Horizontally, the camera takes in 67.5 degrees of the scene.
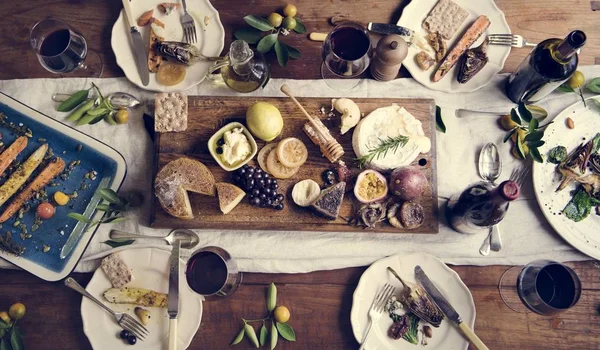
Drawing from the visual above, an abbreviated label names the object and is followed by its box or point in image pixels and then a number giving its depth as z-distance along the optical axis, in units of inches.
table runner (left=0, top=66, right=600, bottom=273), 68.7
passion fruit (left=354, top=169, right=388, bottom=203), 66.3
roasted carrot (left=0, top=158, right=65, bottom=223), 70.5
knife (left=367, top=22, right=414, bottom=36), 70.5
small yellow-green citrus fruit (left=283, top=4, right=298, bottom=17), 72.4
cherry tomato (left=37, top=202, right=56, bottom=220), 70.1
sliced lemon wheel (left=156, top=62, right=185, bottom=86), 71.2
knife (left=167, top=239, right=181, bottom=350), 64.4
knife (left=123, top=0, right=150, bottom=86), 70.1
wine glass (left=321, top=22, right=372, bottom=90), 64.7
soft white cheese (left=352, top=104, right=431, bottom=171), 66.7
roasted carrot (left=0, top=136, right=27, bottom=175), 71.1
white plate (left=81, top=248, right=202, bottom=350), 66.5
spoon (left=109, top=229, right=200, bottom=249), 68.1
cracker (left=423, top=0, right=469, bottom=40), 71.7
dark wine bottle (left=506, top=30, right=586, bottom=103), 59.9
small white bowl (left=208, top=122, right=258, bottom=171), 67.3
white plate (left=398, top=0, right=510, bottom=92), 71.0
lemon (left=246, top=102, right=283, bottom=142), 65.9
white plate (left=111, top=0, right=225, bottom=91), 71.4
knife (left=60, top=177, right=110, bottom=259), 69.6
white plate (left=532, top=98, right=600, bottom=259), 67.2
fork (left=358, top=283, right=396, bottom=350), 65.9
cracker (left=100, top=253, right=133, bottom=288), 67.8
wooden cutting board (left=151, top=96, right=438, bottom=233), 67.8
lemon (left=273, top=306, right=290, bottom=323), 67.2
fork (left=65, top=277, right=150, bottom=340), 66.9
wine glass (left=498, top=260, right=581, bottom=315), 60.2
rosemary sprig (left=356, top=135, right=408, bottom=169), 66.2
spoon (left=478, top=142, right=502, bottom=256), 69.9
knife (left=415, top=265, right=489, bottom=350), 62.6
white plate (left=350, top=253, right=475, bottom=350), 65.6
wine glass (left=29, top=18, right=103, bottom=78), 68.0
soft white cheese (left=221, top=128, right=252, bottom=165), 67.1
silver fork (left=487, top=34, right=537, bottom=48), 70.1
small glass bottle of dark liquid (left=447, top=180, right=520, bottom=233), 60.4
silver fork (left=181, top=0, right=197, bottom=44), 71.5
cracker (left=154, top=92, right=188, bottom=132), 69.0
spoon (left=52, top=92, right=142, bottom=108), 71.4
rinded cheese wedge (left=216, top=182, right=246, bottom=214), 66.1
